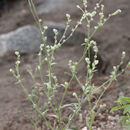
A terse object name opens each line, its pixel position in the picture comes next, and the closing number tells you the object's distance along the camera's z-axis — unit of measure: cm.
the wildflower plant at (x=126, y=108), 150
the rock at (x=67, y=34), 280
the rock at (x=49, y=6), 496
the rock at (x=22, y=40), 344
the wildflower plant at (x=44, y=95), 160
